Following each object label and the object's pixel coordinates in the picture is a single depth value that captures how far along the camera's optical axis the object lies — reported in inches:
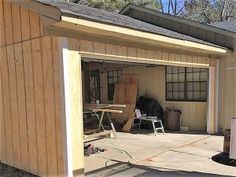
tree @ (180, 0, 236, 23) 997.2
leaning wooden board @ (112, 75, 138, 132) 422.2
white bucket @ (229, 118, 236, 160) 186.9
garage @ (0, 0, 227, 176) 192.9
